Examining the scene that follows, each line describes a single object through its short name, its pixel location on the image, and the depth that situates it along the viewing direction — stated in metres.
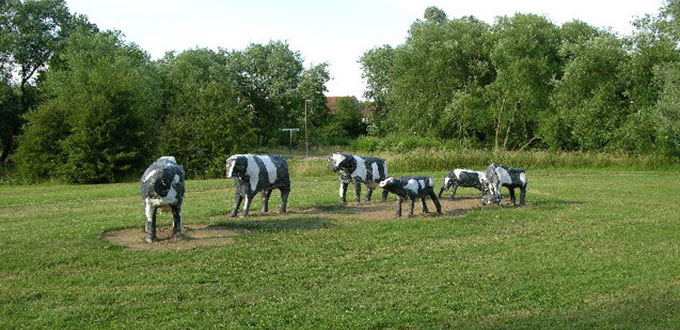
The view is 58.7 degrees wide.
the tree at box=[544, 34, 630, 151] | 35.69
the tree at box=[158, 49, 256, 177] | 34.12
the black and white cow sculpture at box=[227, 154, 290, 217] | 14.38
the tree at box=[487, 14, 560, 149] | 40.19
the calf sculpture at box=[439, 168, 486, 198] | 17.75
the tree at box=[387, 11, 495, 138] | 45.16
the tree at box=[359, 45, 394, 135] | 64.88
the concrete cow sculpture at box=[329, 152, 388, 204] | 16.67
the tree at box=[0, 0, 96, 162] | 43.44
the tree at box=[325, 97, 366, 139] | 71.12
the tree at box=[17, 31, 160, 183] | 32.16
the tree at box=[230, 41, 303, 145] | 63.72
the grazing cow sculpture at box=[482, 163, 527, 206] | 16.14
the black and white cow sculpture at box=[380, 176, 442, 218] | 14.19
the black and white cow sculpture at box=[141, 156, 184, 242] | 11.21
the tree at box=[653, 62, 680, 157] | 27.48
